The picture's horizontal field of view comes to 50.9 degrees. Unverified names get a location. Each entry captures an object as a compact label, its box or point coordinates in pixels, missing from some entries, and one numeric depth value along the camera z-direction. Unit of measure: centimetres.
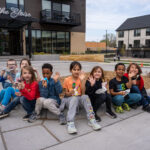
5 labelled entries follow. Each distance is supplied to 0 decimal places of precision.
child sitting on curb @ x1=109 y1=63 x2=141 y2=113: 337
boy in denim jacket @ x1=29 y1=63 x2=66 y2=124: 291
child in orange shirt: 270
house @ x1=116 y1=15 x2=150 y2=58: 3649
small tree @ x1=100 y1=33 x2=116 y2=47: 7999
